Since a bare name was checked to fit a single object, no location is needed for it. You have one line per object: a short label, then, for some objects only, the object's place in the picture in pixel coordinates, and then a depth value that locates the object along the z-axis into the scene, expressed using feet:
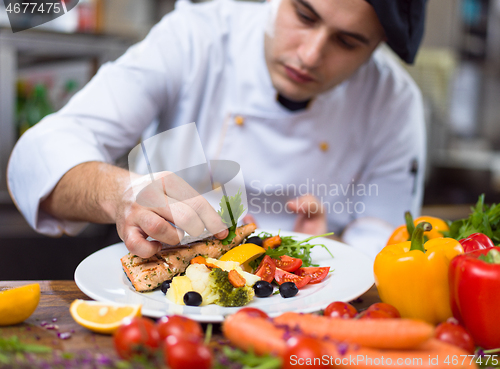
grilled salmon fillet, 2.86
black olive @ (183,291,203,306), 2.55
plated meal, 2.64
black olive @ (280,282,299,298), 2.78
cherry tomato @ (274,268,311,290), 3.01
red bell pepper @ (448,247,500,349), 2.18
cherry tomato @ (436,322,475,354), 2.03
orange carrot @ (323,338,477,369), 1.70
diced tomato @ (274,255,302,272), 3.13
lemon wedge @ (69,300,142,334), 2.21
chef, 3.92
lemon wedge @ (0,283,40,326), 2.27
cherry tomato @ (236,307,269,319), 2.13
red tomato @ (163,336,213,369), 1.61
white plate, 2.46
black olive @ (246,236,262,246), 3.35
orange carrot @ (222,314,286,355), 1.84
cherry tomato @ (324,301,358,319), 2.25
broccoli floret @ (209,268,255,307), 2.58
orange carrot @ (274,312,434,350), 1.80
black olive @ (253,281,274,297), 2.79
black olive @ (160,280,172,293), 2.83
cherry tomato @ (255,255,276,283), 3.03
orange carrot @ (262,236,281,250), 3.41
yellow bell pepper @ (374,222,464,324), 2.49
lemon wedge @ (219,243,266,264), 3.07
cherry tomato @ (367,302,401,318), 2.31
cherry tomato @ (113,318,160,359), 1.79
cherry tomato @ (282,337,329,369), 1.71
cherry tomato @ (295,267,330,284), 3.10
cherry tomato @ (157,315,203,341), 1.86
